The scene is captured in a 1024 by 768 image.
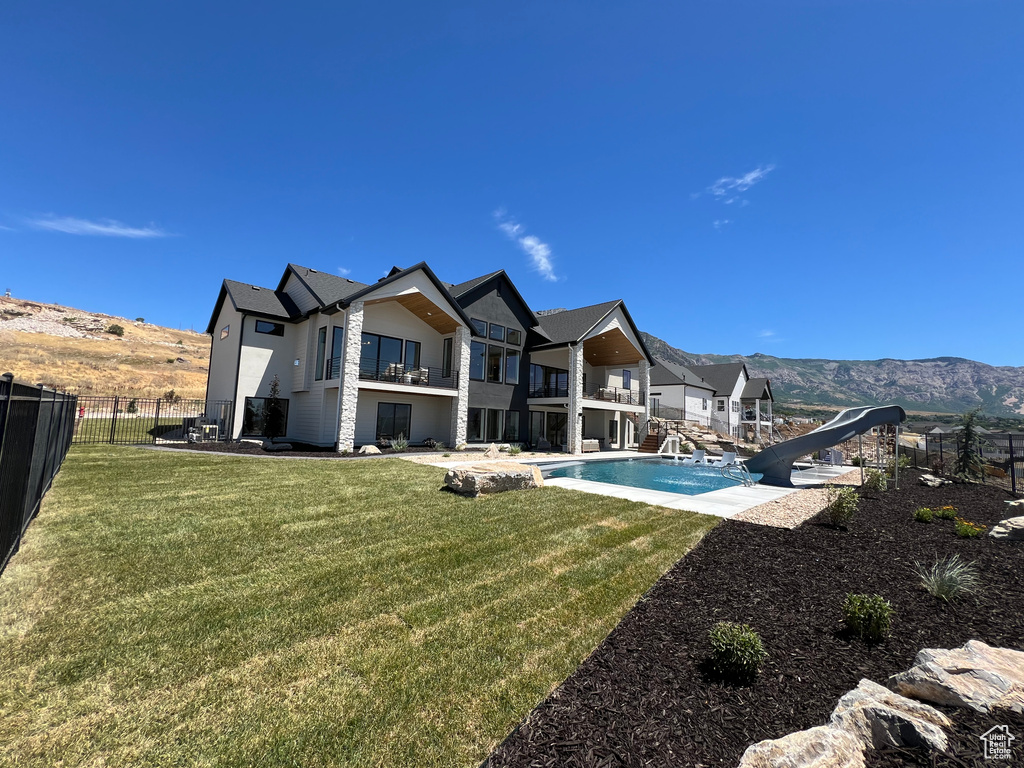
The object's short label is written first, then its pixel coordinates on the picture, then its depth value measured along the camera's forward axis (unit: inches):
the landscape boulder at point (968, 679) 104.0
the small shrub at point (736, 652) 123.2
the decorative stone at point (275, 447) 661.9
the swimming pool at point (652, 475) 518.0
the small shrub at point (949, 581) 173.9
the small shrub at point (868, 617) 142.3
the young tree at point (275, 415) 796.6
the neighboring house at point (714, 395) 1590.9
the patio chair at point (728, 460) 658.8
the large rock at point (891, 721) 92.0
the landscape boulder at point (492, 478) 369.7
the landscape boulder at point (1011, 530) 263.9
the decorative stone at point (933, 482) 497.3
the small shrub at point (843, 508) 295.6
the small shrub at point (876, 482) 464.8
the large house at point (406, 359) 754.8
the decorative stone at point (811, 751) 86.6
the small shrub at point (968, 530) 270.5
